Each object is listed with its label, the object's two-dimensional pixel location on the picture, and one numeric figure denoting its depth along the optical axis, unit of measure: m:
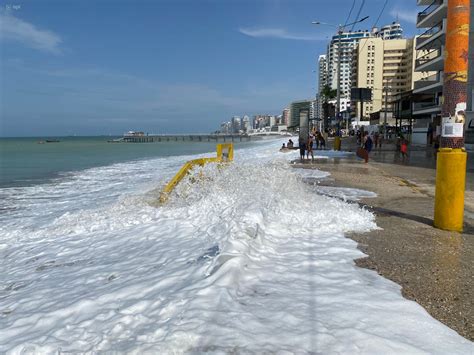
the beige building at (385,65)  120.38
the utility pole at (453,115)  5.41
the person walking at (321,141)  30.73
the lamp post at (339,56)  32.16
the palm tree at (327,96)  54.07
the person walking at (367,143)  21.26
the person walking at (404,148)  21.50
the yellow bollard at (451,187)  5.52
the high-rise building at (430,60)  41.31
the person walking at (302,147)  21.20
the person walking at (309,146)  21.21
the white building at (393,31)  157.20
